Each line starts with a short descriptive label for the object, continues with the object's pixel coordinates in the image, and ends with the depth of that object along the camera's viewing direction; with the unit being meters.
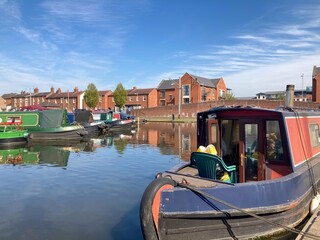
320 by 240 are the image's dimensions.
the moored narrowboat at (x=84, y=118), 31.80
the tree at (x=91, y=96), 70.44
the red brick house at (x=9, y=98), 96.25
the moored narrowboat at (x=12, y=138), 20.98
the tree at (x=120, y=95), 70.38
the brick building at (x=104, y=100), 81.81
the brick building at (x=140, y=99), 74.94
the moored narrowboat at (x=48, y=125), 24.31
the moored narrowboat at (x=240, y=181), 5.11
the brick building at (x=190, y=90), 69.06
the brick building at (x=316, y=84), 63.88
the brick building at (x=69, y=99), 82.75
